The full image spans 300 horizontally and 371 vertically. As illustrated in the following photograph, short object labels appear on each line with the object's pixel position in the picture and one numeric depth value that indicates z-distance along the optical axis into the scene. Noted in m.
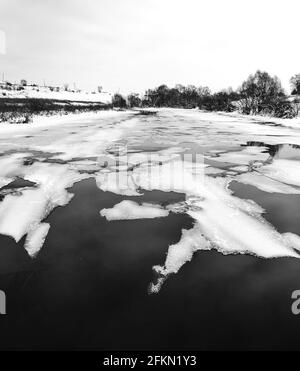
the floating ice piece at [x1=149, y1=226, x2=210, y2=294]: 2.36
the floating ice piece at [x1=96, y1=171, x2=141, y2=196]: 4.49
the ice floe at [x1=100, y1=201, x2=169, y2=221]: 3.53
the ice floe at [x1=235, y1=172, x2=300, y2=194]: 4.53
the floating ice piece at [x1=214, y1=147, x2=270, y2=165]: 6.83
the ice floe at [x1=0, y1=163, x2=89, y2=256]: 3.06
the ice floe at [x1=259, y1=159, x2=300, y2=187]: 5.15
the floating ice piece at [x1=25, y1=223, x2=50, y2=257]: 2.75
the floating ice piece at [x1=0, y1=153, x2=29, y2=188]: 5.09
